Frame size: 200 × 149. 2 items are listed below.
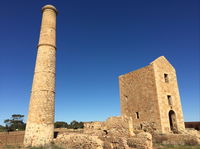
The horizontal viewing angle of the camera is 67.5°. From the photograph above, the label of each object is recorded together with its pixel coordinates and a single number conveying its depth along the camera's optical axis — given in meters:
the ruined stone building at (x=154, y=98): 13.95
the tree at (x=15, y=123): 34.97
